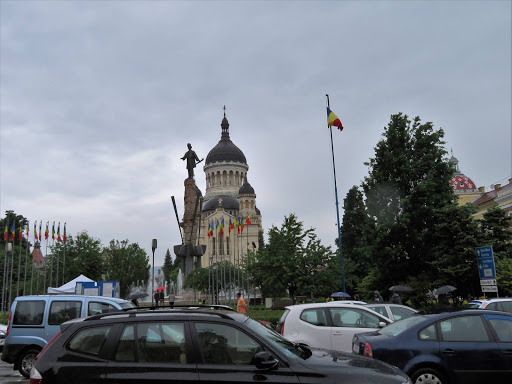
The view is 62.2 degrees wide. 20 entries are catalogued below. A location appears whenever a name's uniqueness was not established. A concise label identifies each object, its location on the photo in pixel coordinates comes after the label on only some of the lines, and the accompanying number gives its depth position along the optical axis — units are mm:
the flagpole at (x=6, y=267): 30802
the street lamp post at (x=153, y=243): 23464
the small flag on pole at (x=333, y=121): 25359
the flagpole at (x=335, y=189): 24141
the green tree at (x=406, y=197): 24594
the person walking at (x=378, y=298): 20166
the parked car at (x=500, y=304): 11656
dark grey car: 4273
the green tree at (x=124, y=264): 53594
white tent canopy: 23741
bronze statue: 36000
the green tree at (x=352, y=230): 41453
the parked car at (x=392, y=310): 10367
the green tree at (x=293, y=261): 31609
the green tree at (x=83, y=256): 49719
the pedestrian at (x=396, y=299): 17653
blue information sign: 17959
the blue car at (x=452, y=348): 6500
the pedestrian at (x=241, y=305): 17938
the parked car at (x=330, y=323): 9055
